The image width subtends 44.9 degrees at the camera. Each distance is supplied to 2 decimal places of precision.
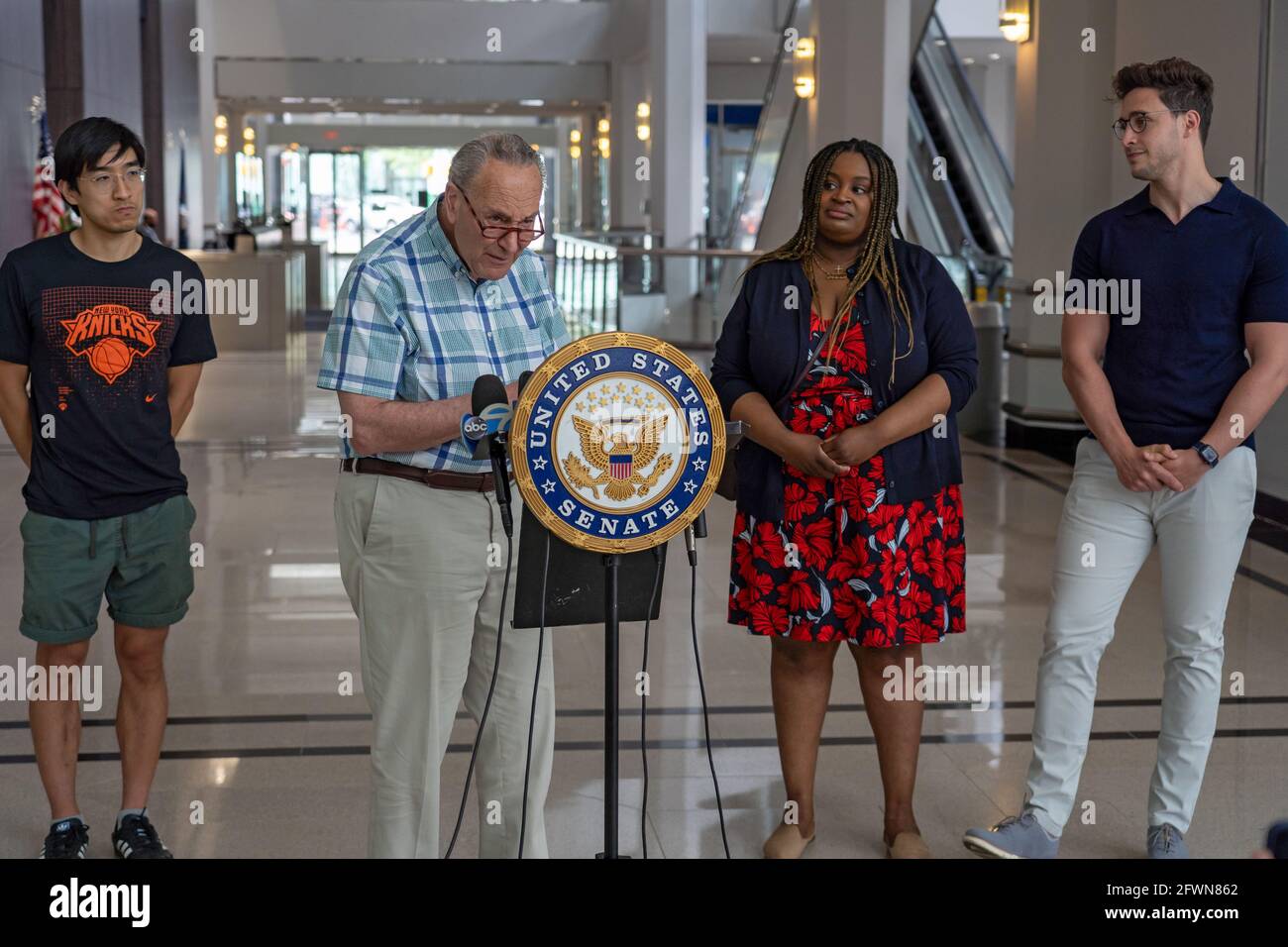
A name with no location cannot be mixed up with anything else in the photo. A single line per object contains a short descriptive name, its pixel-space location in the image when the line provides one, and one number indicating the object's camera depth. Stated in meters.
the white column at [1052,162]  8.45
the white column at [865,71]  11.23
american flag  13.23
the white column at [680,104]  18.28
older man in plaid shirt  2.27
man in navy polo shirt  2.91
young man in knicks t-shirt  2.82
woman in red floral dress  2.94
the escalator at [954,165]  14.11
